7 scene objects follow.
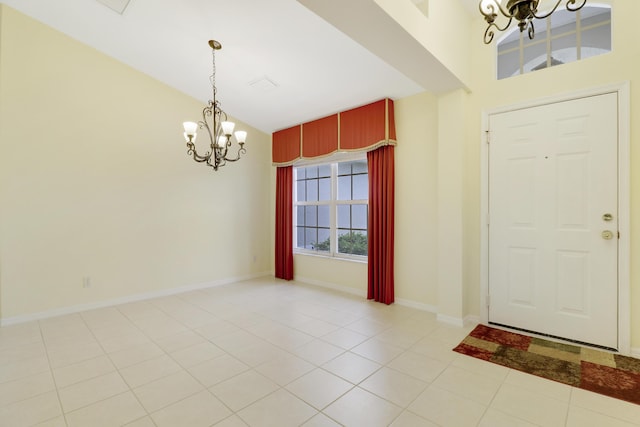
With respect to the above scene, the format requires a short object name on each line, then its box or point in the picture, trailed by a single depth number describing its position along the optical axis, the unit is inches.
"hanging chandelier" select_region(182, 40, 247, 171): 122.6
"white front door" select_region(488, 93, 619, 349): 102.6
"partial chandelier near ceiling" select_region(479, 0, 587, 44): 64.5
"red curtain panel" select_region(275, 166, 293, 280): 211.2
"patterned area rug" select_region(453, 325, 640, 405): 83.2
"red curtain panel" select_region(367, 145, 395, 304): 155.1
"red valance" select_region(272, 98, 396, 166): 153.9
